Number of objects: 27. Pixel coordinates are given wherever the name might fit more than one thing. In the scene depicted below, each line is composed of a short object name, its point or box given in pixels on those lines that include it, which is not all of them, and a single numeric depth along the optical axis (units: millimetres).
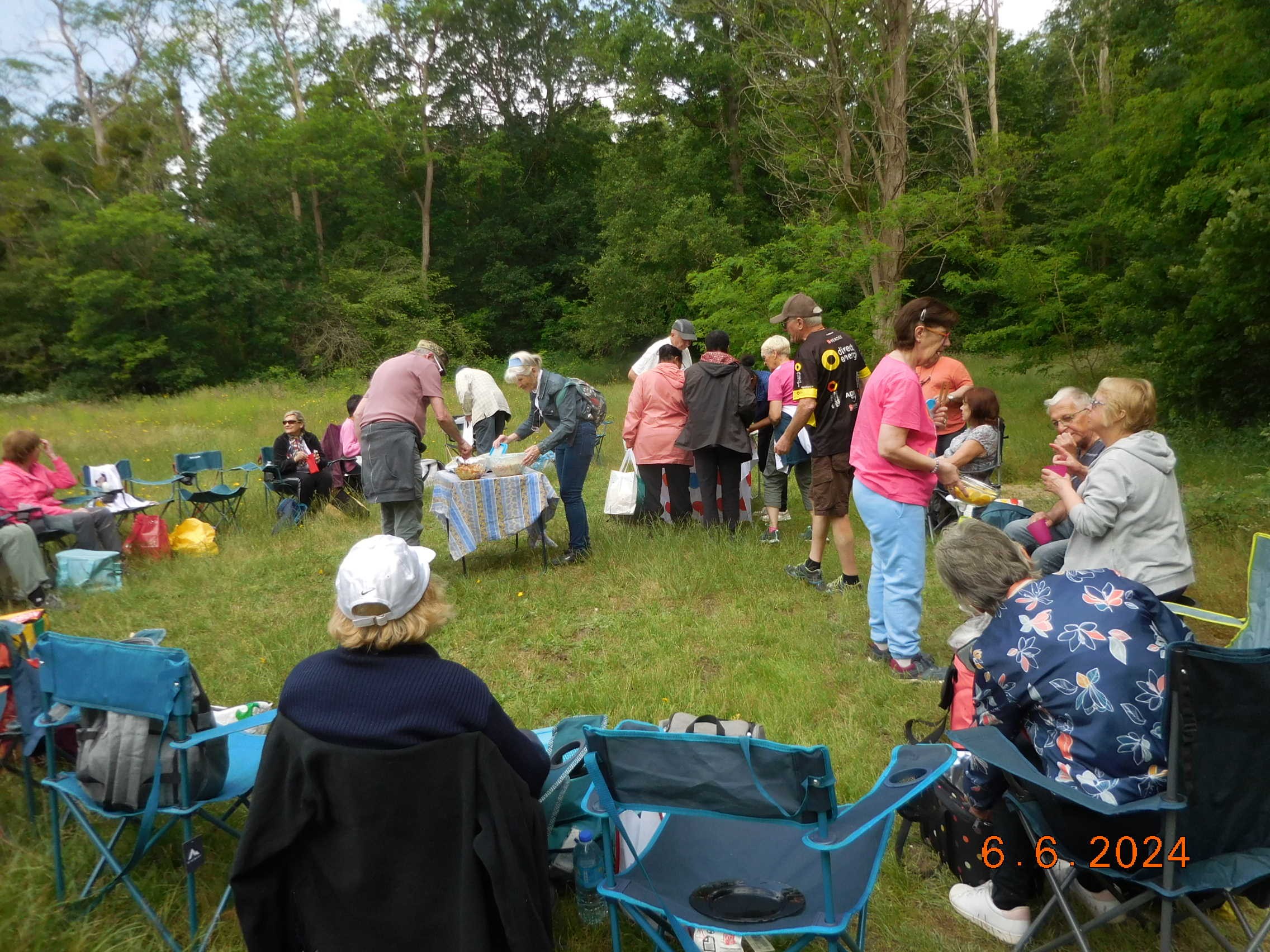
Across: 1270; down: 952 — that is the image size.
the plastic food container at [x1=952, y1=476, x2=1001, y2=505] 4863
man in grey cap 7340
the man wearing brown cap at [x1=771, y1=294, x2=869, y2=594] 5266
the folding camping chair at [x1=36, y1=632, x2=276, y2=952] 2514
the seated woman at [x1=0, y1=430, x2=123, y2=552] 6727
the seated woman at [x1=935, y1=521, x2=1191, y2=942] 2191
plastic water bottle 2482
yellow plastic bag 7809
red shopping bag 7605
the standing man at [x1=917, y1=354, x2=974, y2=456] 6539
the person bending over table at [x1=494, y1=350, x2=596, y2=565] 6309
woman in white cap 1961
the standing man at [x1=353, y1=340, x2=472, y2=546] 5910
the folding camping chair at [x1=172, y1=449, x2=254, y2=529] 8492
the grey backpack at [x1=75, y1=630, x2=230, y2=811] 2590
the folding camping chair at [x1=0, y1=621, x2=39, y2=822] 2926
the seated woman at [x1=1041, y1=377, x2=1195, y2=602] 3225
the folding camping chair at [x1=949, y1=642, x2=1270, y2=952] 2047
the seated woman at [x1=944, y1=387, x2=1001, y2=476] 5844
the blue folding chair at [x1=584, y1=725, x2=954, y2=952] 1931
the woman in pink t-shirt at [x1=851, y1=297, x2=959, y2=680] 4020
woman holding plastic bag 7027
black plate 2117
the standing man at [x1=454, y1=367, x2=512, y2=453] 8383
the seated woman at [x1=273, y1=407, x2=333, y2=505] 9094
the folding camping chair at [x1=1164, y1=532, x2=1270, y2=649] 2994
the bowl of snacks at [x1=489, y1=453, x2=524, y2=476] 6336
